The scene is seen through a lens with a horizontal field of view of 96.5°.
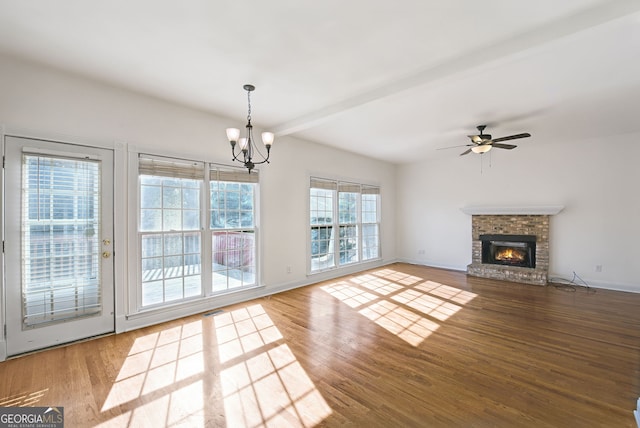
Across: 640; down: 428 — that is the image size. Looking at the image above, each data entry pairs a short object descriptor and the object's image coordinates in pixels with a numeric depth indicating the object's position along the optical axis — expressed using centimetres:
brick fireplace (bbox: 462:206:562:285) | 588
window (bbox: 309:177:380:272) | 595
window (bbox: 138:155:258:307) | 369
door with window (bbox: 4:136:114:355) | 281
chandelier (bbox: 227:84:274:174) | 321
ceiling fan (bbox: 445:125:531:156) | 451
